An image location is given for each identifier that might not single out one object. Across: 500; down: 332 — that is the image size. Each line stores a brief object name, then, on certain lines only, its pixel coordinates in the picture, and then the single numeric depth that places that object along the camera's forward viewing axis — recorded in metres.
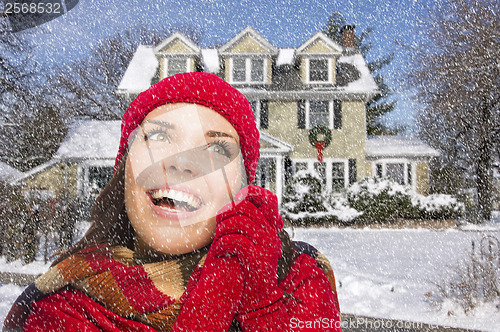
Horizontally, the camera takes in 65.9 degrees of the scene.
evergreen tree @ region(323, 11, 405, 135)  28.92
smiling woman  1.08
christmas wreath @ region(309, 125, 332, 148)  16.47
